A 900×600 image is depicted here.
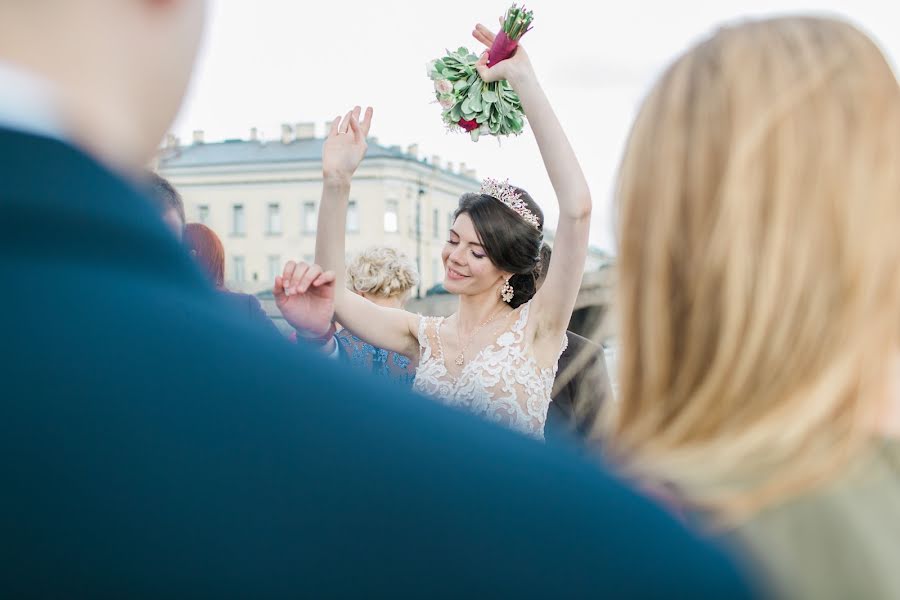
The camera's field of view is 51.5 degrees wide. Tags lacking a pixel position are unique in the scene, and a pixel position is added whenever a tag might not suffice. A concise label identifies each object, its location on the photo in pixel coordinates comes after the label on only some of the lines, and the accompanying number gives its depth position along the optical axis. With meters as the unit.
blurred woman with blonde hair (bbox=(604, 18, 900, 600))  0.82
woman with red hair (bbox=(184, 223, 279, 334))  3.68
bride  3.28
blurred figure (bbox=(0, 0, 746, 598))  0.36
